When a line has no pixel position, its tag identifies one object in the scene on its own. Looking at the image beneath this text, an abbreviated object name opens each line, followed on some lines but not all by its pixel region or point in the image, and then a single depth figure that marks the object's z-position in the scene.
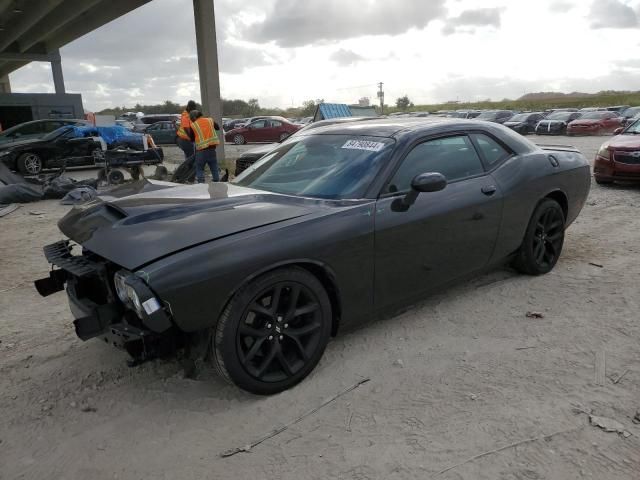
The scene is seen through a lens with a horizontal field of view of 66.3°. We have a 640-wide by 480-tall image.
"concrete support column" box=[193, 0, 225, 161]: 15.17
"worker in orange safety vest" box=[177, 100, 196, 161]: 10.96
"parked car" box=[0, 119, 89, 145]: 15.12
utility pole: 39.34
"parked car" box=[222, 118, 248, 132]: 32.36
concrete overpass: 15.28
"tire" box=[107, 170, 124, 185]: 10.55
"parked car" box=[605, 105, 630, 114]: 29.09
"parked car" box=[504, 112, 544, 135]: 26.84
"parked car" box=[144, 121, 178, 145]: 25.86
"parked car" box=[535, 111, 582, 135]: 25.56
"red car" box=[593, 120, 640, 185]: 8.49
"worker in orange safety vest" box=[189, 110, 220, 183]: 9.48
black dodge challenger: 2.43
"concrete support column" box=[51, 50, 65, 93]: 31.72
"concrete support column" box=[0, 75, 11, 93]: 41.88
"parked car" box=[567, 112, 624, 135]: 23.84
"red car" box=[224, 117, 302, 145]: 25.62
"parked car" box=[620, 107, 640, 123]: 26.35
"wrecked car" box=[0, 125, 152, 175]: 13.26
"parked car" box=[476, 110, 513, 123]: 28.33
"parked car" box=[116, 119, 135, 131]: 25.63
